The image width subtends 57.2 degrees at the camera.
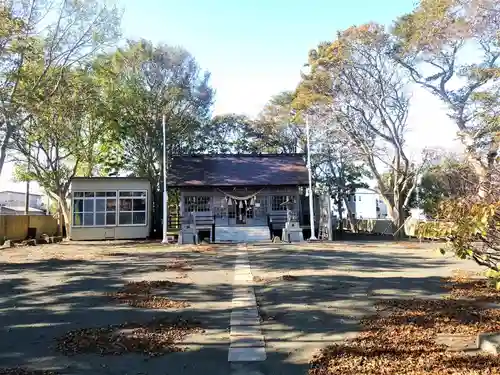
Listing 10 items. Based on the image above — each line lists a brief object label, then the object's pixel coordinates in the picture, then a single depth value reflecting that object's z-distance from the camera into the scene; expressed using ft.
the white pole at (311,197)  77.47
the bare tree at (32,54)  56.65
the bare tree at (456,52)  61.11
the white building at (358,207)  151.96
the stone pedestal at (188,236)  75.32
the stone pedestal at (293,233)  77.05
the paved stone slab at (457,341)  17.08
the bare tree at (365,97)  82.17
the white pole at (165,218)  78.07
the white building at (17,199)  227.20
